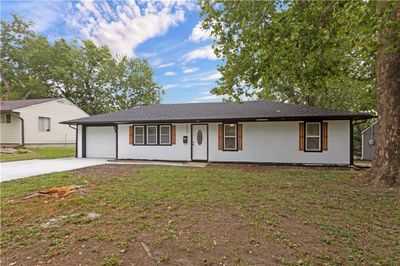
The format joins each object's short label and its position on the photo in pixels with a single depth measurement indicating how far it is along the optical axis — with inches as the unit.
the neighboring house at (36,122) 644.7
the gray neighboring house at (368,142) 521.7
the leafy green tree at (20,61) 1043.9
